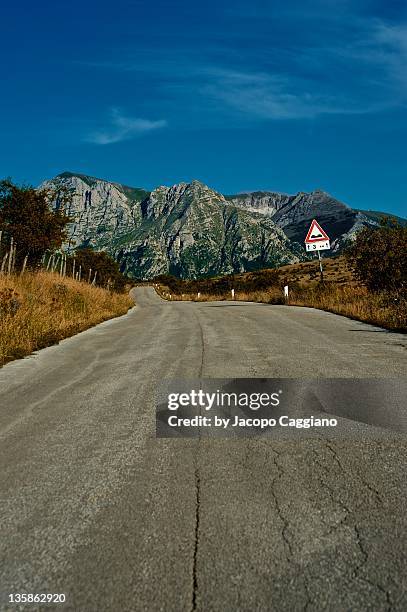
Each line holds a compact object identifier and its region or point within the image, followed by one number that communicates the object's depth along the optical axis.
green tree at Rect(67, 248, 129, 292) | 38.81
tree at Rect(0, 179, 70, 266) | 20.03
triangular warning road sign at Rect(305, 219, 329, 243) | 18.97
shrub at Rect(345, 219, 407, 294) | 15.40
